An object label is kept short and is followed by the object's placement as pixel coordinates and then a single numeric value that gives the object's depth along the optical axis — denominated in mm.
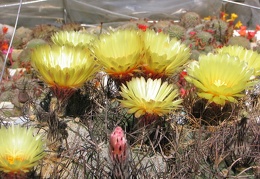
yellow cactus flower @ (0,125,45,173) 875
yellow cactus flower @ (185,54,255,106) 1095
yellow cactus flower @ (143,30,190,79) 1122
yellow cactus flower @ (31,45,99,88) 1063
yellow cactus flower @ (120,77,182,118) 1017
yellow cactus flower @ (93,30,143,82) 1089
